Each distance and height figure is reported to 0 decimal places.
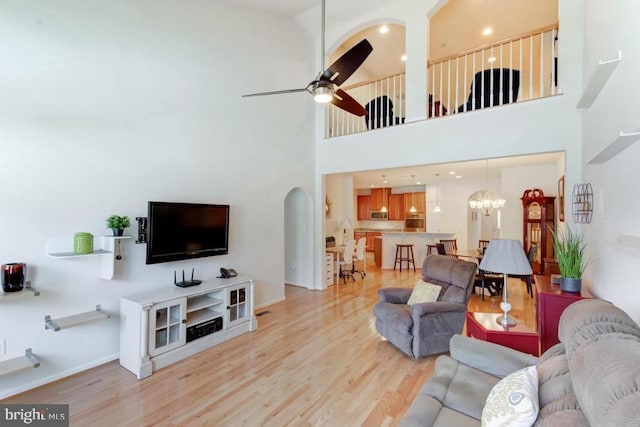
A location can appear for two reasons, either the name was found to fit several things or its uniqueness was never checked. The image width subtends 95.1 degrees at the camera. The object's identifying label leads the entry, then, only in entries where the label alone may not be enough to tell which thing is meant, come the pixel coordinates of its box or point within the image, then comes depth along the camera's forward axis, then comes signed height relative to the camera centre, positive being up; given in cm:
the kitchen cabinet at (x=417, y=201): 1005 +42
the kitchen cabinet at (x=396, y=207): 1059 +21
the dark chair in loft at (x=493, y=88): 389 +173
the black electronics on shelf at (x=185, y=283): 347 -86
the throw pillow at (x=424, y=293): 335 -93
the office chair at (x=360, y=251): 679 -90
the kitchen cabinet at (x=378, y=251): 820 -110
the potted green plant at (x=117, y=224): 290 -13
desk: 622 -102
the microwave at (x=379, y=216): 1097 -12
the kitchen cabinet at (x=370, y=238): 993 -94
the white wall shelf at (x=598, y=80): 184 +102
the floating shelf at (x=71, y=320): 258 -100
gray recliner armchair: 301 -110
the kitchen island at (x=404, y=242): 792 -81
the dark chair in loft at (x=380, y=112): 508 +178
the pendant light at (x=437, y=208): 878 +16
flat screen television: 316 -23
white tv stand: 280 -119
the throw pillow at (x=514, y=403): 120 -82
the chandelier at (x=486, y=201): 598 +26
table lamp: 231 -38
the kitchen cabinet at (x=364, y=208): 1148 +18
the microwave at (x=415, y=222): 1009 -32
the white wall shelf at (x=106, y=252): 271 -39
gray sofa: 82 -72
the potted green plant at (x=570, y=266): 254 -46
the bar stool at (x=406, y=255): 782 -112
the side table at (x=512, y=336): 226 -97
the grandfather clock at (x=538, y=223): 591 -19
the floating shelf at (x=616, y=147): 149 +43
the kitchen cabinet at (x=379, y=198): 1099 +57
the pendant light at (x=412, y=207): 1021 +21
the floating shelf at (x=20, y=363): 230 -125
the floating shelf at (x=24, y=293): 229 -67
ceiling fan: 256 +125
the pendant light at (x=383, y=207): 1096 +22
